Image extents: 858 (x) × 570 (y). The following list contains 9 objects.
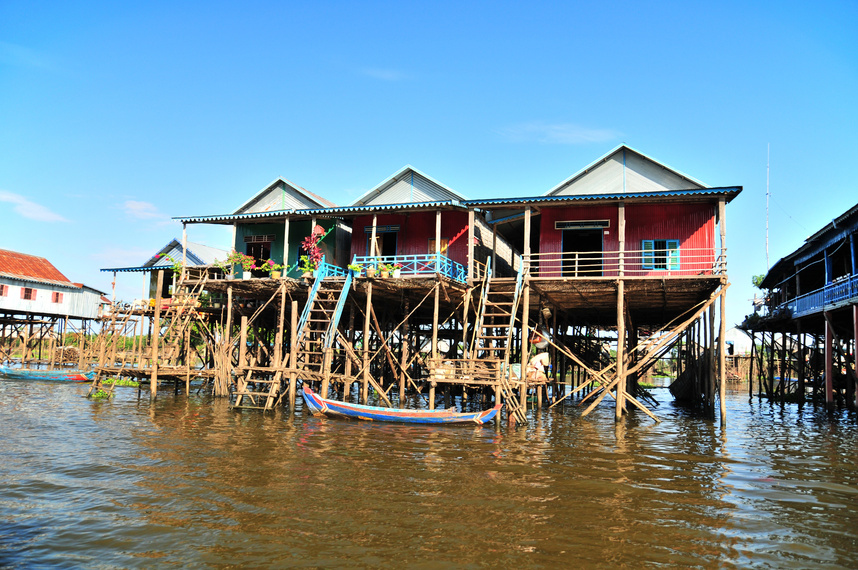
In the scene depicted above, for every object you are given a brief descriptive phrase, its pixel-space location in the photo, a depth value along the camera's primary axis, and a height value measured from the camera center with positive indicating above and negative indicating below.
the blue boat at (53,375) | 32.09 -1.95
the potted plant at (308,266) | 22.12 +2.86
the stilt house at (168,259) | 31.36 +4.33
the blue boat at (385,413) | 17.03 -1.92
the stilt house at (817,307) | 21.69 +1.92
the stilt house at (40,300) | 38.66 +2.54
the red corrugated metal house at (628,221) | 19.95 +4.48
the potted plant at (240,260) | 24.25 +3.26
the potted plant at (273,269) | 22.27 +2.74
